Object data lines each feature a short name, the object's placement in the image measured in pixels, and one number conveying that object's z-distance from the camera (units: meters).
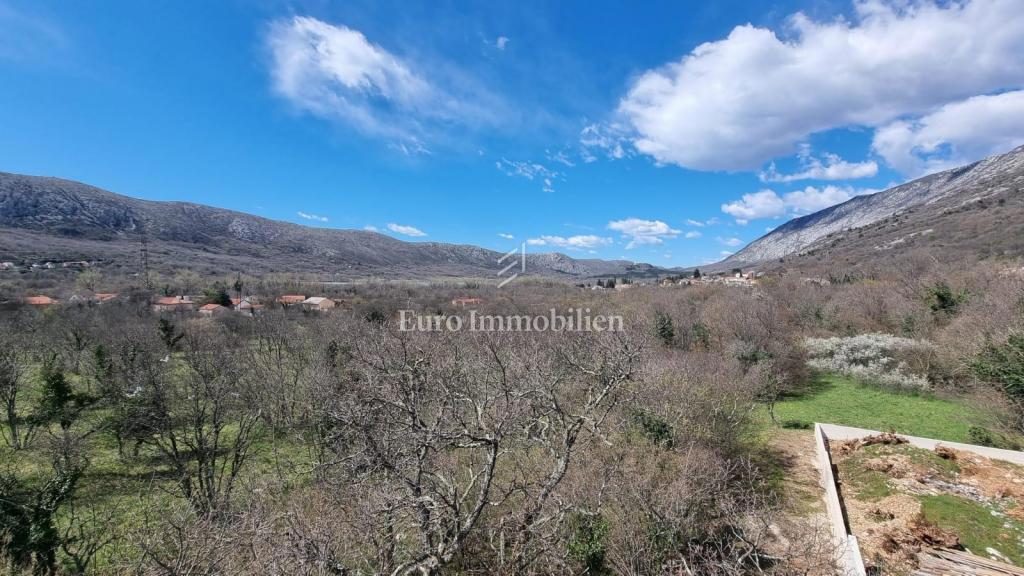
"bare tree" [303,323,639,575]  6.10
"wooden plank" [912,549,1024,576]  7.09
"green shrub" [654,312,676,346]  29.75
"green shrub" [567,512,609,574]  7.48
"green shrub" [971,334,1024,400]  13.10
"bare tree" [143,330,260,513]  12.06
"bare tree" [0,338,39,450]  17.30
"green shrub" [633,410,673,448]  10.77
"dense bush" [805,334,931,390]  22.16
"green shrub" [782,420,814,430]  17.61
